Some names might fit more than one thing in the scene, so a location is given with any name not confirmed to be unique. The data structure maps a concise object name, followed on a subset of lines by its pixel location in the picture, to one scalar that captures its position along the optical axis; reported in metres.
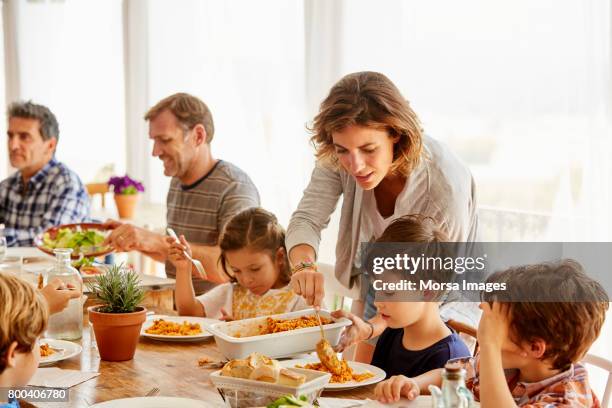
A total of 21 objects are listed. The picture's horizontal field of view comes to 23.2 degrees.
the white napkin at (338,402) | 2.59
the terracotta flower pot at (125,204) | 5.45
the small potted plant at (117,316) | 2.84
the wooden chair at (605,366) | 2.81
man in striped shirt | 3.83
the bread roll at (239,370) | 2.50
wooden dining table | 2.67
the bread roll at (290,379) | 2.47
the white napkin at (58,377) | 2.70
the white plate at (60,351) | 2.84
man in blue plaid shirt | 4.50
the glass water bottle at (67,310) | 2.96
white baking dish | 2.76
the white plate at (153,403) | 2.56
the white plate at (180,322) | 3.01
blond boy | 2.44
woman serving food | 2.99
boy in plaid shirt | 2.54
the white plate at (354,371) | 2.68
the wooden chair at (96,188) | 5.68
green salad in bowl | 3.85
